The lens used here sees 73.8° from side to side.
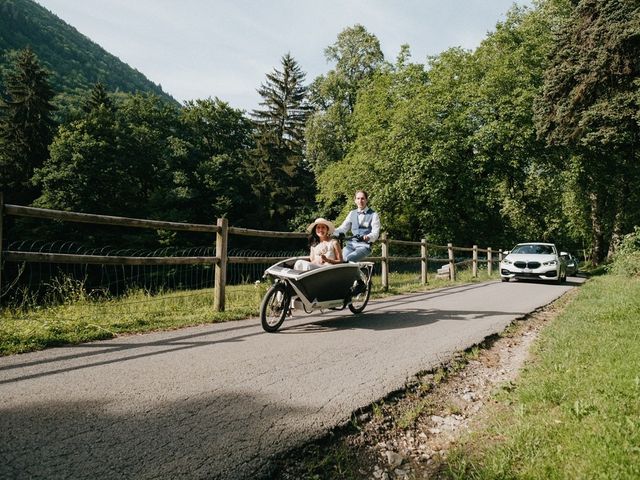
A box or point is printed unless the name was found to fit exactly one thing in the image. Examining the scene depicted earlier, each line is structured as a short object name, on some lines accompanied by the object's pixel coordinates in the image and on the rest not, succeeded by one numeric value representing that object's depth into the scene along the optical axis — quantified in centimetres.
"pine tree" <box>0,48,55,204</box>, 2950
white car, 1455
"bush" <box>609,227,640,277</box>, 1417
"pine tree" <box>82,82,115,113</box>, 3781
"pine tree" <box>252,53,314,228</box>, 3694
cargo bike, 534
